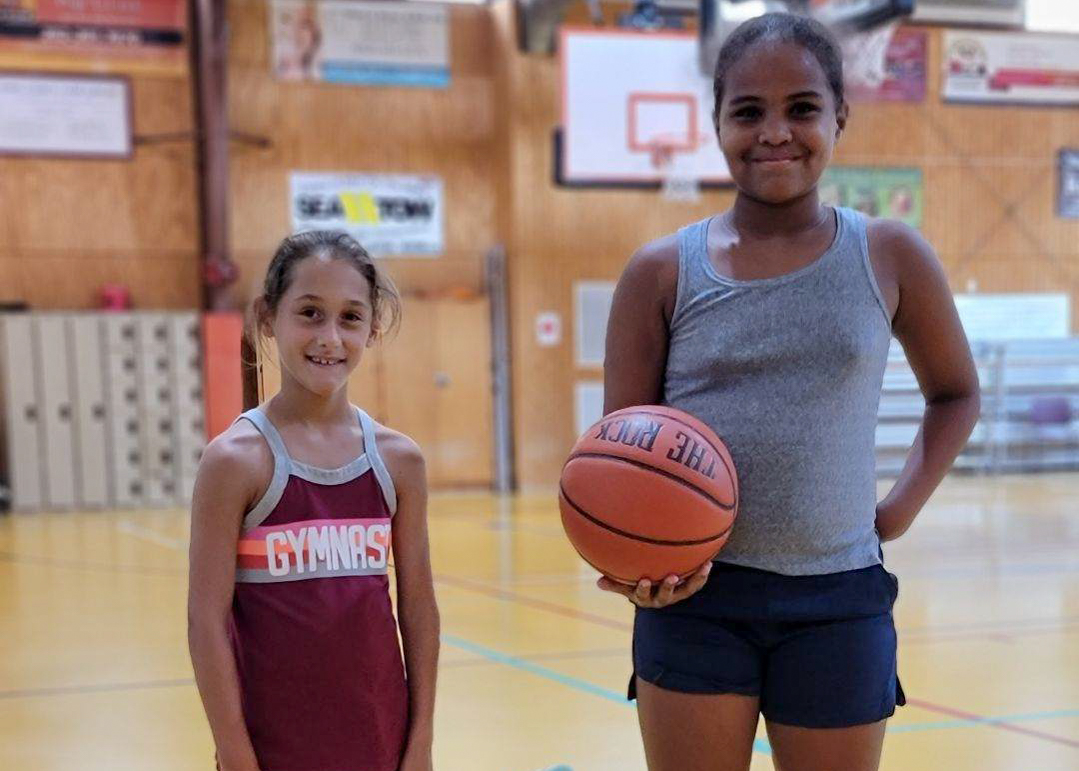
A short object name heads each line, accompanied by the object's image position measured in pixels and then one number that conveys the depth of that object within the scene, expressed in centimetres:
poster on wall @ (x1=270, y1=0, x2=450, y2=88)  1288
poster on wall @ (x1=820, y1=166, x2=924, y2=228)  1416
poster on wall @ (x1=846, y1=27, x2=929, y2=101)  1431
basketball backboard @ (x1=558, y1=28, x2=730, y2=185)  1157
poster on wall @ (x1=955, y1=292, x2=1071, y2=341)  1466
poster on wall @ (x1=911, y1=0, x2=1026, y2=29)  1185
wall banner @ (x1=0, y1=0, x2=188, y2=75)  1217
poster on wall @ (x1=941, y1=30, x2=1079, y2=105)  1453
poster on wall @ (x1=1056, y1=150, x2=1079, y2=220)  1485
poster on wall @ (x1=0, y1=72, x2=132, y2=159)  1216
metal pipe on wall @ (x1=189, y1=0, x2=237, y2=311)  1233
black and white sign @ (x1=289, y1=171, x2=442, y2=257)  1301
